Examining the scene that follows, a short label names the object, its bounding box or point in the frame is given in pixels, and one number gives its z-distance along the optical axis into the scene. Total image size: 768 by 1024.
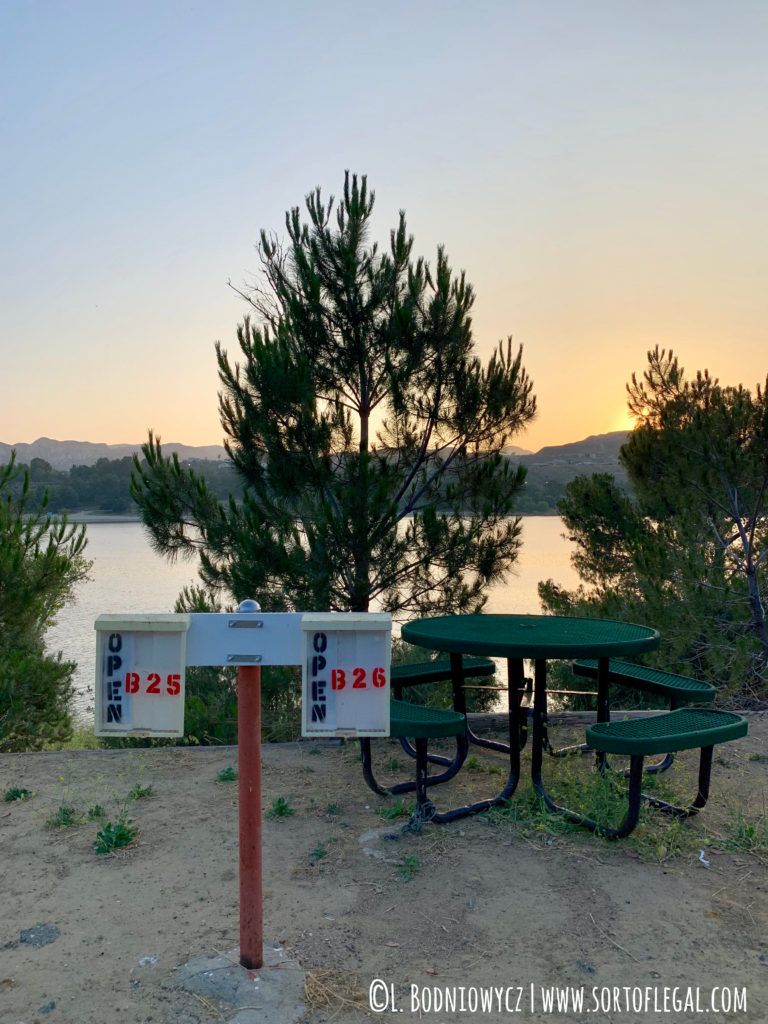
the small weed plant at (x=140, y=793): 3.49
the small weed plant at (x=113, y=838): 2.93
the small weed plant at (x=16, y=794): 3.49
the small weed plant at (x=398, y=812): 3.22
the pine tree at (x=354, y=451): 5.43
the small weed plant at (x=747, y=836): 2.93
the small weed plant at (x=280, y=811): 3.24
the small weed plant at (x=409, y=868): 2.71
